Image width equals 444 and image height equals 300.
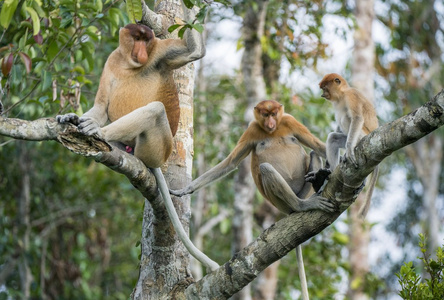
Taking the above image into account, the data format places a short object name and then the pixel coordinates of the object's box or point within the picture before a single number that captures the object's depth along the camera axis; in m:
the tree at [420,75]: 23.06
